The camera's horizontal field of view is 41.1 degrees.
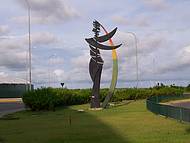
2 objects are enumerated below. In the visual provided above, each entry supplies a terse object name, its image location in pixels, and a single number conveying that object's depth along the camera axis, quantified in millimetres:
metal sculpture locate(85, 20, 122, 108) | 22343
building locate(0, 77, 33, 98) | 52177
